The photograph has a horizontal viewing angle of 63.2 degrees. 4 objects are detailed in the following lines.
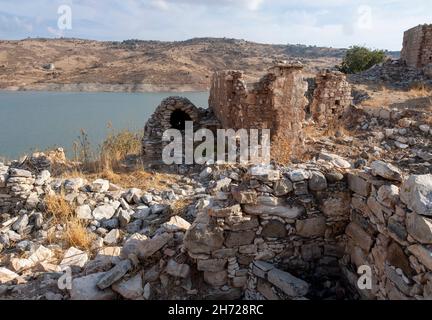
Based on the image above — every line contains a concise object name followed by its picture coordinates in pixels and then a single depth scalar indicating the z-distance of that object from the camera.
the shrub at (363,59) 23.17
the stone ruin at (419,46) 16.03
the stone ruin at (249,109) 8.62
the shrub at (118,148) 8.52
